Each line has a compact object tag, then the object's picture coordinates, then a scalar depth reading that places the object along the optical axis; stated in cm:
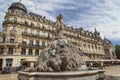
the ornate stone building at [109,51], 3731
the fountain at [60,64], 404
